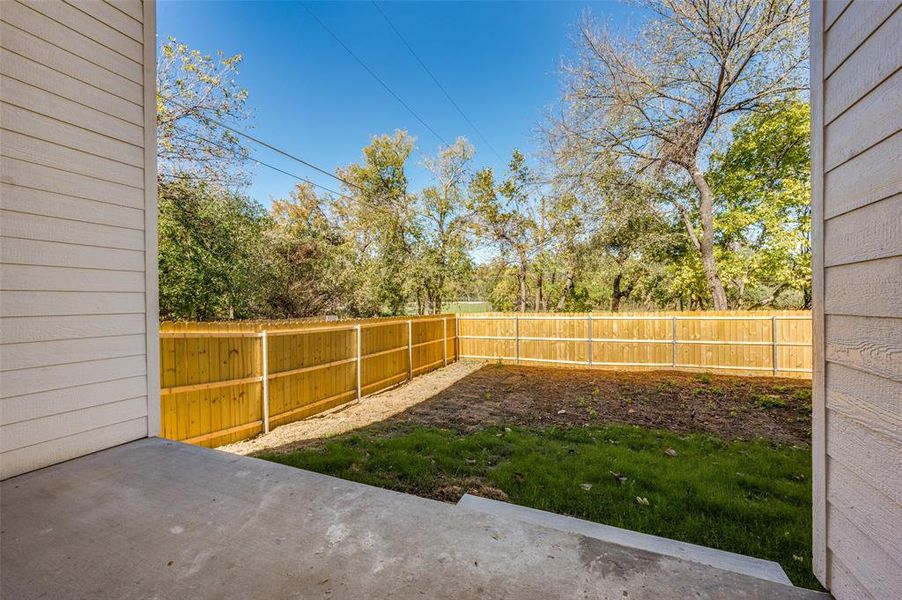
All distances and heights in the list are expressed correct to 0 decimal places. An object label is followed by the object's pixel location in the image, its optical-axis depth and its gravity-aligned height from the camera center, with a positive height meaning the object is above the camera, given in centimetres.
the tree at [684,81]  749 +489
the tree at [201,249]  724 +99
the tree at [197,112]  684 +357
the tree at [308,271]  1372 +90
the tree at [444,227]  1301 +248
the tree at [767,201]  920 +260
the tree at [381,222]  1309 +274
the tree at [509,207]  1295 +317
